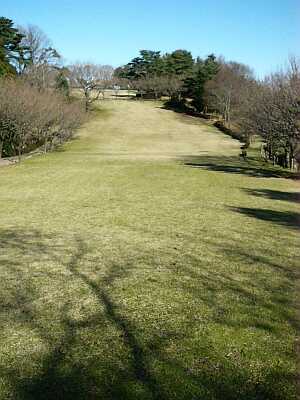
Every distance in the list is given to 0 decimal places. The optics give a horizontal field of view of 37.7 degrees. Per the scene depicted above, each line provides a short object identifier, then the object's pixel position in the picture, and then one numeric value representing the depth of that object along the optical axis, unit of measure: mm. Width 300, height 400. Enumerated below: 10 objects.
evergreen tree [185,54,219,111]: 82250
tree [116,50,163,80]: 110350
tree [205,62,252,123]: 70419
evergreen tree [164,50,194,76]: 104750
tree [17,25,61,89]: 71562
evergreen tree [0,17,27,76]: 70631
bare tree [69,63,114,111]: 81631
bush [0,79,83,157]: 36344
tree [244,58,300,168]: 24875
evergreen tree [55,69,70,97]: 75312
